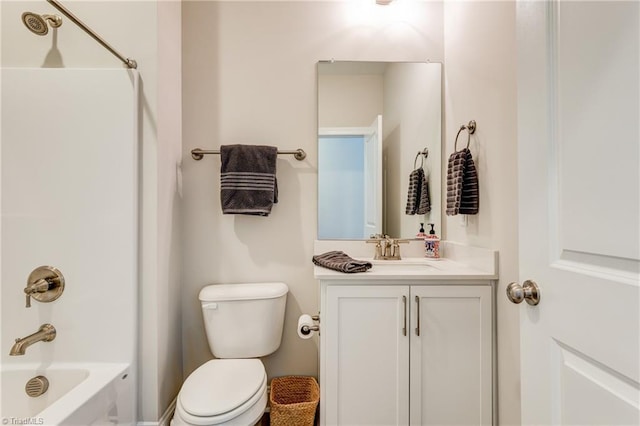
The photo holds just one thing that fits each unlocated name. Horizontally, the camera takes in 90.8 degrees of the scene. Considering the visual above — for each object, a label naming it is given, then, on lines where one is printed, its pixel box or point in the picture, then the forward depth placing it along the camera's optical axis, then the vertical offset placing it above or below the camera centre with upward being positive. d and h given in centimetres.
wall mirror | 187 +37
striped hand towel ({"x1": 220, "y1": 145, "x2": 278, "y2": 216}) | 173 +18
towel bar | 180 +35
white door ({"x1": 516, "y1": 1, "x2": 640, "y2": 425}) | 56 +1
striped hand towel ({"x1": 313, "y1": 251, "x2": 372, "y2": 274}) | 140 -23
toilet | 132 -66
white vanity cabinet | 134 -61
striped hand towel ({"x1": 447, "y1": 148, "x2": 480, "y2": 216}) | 148 +13
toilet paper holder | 155 -57
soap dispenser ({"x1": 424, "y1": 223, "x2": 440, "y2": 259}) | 179 -19
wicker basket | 153 -98
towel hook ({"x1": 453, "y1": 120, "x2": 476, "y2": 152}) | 152 +42
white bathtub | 119 -71
